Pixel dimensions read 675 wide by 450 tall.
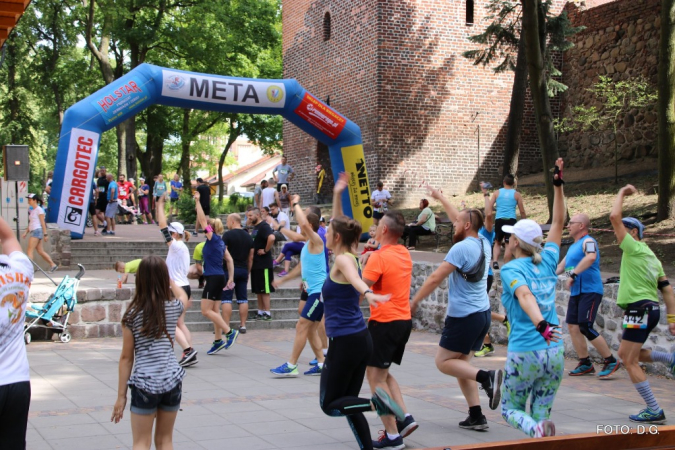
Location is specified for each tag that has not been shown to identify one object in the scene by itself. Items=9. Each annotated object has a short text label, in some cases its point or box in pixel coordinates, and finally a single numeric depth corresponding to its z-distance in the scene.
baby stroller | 11.03
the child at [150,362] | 4.50
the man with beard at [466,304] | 6.20
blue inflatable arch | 16.69
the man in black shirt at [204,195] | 20.48
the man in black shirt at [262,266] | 13.50
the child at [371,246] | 12.19
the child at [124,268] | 10.19
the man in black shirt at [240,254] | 12.01
